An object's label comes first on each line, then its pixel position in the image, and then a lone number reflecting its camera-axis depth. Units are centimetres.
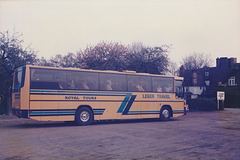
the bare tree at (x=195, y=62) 7293
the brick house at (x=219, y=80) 4688
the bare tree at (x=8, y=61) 2420
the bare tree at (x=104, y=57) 3309
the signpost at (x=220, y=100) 3478
